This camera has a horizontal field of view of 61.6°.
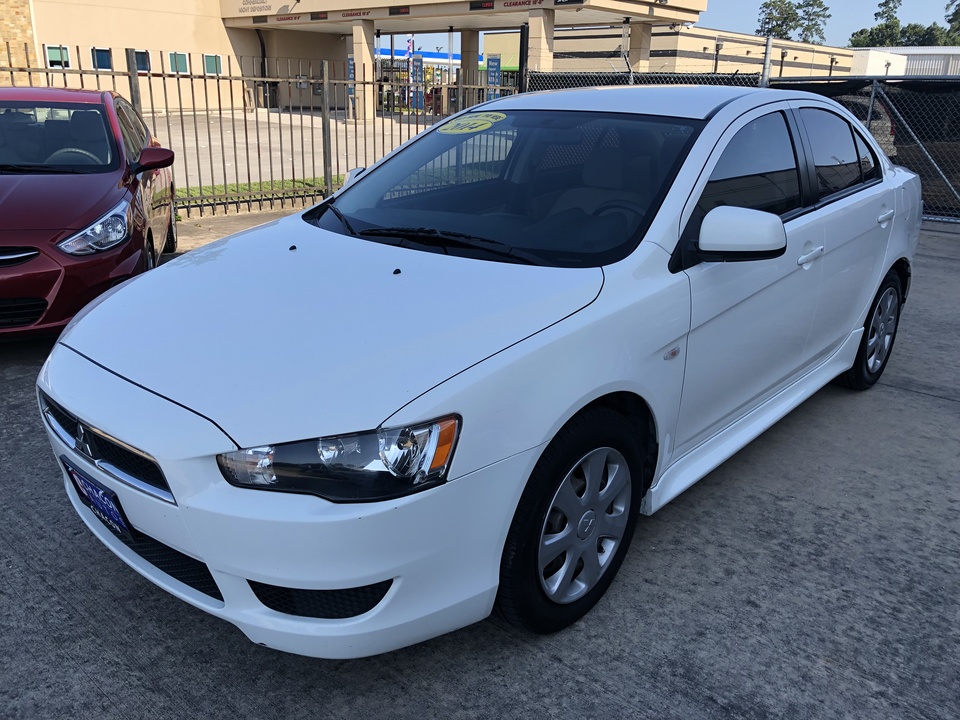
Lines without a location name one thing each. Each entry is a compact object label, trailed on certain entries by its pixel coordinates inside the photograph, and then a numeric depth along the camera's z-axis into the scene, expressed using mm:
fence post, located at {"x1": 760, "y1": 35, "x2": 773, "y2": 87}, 10237
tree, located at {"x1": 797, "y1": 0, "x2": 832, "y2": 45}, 98312
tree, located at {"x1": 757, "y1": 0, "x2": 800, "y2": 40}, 99375
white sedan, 2031
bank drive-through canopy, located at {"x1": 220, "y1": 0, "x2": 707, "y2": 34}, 28875
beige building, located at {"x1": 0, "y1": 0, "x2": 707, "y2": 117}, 28969
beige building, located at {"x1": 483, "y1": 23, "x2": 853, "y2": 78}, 44281
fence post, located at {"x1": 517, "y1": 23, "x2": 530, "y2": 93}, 11798
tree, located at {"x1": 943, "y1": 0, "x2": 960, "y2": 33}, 98406
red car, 4562
